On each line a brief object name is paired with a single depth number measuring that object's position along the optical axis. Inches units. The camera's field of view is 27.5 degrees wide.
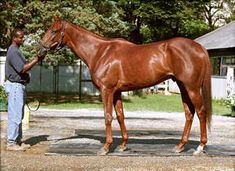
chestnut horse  335.9
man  341.1
